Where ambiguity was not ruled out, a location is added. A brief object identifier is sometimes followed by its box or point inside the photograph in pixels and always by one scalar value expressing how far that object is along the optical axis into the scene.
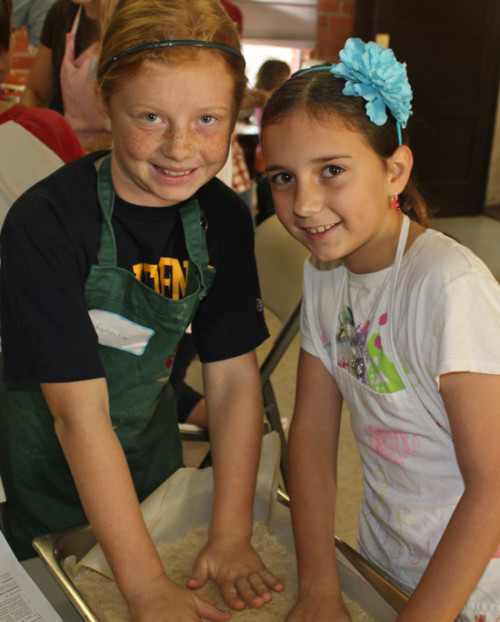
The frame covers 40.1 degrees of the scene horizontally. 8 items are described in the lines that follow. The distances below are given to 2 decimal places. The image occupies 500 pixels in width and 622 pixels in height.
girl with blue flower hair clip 0.73
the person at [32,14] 2.58
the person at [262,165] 2.43
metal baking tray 0.73
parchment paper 0.92
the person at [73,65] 1.85
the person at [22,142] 1.24
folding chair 1.63
